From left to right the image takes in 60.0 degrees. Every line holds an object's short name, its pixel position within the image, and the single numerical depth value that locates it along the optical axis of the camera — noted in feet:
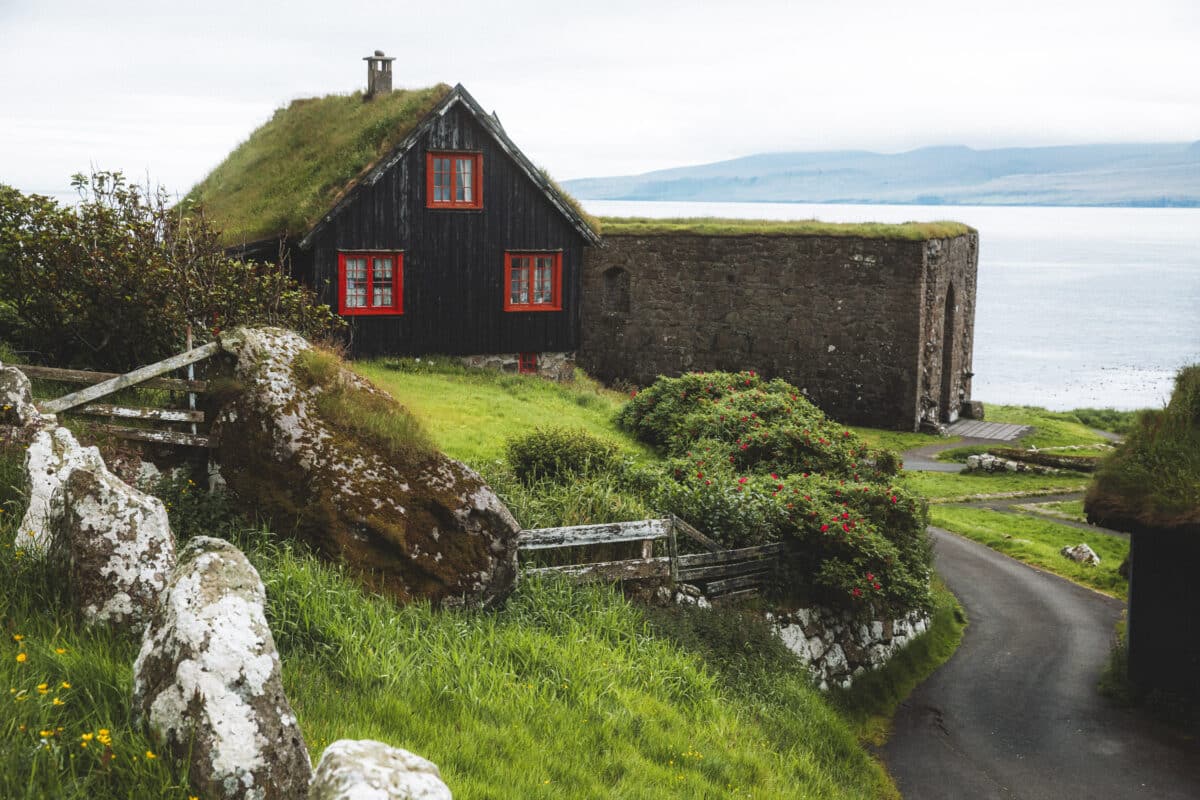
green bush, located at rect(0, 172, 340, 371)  45.93
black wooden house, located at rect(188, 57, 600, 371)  90.58
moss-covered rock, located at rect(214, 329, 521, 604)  34.40
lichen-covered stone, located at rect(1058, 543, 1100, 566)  79.10
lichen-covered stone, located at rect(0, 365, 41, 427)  33.42
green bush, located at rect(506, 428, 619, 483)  51.93
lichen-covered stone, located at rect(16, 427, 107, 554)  25.13
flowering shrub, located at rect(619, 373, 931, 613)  49.67
